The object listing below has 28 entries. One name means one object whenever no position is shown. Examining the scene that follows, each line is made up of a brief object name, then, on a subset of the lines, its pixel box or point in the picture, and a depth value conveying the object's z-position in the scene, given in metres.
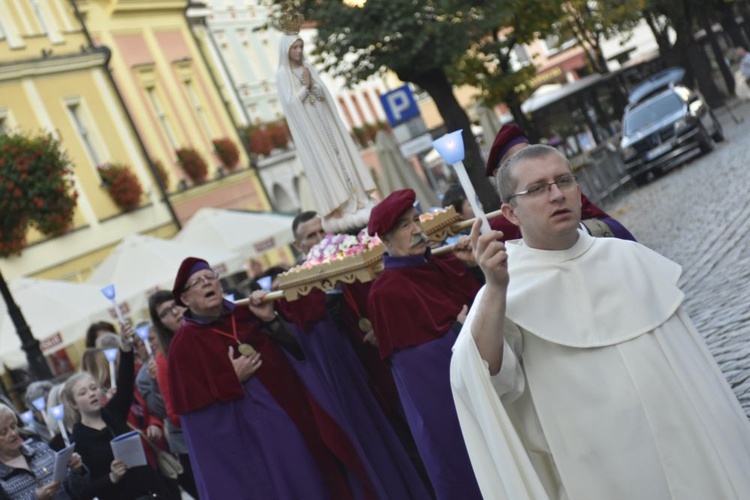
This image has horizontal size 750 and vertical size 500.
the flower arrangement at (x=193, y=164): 39.12
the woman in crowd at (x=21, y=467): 7.13
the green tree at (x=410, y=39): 20.91
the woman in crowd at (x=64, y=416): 9.09
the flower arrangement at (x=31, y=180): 20.84
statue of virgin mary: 9.75
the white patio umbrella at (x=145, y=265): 20.06
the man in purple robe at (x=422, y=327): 7.21
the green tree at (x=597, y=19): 42.50
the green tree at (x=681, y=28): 45.69
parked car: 28.45
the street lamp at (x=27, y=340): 15.64
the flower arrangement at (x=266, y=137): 44.66
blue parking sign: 22.25
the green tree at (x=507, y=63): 26.44
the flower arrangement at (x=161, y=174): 36.72
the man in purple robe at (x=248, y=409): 8.16
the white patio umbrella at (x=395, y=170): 19.17
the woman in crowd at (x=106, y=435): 8.40
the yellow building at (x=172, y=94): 37.97
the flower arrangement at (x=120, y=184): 33.97
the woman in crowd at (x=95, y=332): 12.56
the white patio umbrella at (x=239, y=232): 23.64
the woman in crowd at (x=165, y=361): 9.55
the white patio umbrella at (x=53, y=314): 17.17
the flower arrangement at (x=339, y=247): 8.16
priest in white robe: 4.17
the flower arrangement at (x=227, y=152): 42.16
